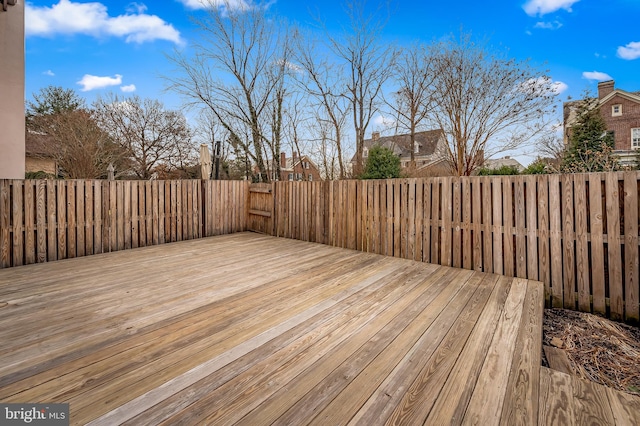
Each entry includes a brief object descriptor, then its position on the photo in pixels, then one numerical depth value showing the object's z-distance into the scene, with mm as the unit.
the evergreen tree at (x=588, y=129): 9118
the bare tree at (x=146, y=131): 11234
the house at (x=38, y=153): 10773
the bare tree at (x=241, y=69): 7418
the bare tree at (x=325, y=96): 7195
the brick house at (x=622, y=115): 13672
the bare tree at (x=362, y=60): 6906
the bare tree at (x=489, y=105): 5477
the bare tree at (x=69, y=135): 8977
